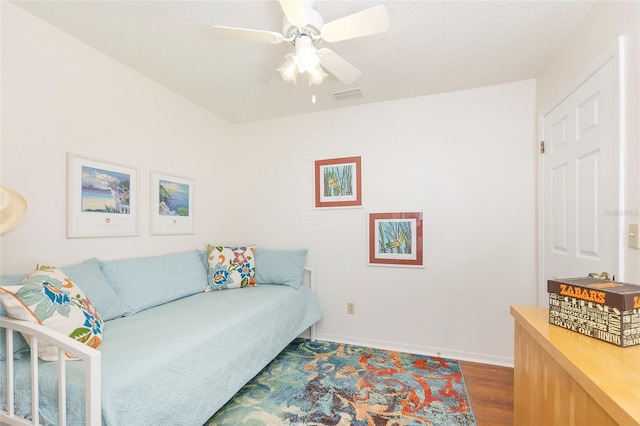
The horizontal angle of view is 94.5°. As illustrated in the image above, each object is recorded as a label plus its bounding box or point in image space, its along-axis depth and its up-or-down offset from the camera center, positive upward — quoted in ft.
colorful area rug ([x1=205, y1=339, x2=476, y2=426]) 5.88 -4.10
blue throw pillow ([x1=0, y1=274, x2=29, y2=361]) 4.15 -1.91
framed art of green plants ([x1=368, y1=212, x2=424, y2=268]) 8.98 -0.82
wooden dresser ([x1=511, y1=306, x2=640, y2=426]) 2.25 -1.47
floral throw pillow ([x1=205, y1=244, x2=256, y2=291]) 8.91 -1.72
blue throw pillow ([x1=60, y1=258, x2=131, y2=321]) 5.72 -1.52
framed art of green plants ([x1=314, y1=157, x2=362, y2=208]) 9.65 +1.02
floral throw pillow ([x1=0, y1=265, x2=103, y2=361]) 4.04 -1.39
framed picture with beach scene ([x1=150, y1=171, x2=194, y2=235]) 8.22 +0.25
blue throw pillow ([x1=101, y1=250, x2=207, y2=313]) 6.55 -1.63
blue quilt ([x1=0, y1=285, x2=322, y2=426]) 3.80 -2.33
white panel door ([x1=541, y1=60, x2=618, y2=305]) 4.81 +0.63
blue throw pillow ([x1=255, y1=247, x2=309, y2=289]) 9.23 -1.73
